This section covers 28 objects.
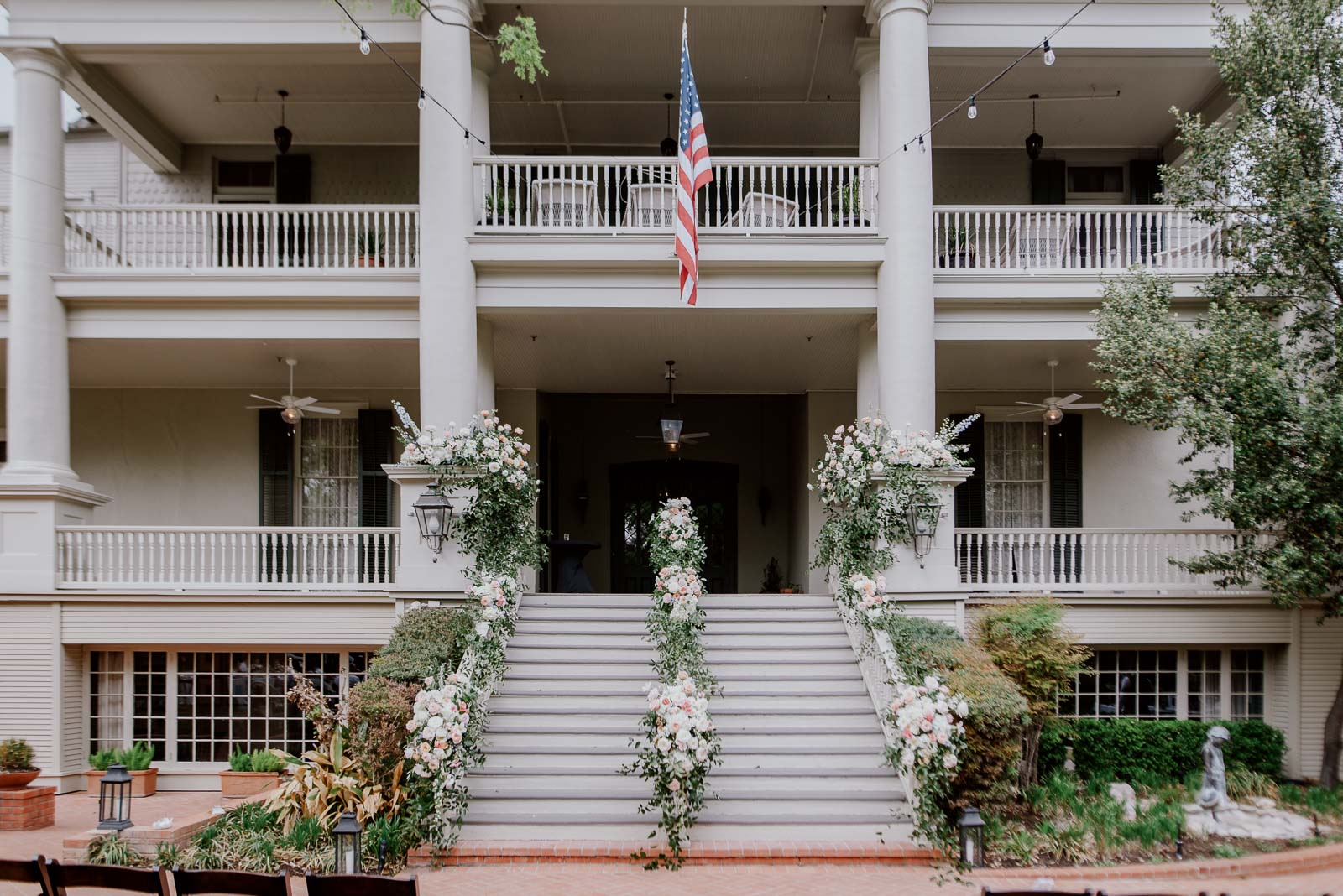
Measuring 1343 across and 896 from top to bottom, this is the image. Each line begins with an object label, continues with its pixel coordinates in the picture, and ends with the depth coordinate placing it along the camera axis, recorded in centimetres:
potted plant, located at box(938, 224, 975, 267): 1190
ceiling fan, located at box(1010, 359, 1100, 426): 1314
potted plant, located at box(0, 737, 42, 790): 1048
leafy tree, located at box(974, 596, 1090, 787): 970
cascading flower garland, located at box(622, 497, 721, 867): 789
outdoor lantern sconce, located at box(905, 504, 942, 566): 1055
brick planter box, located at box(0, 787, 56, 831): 952
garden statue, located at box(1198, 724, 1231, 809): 877
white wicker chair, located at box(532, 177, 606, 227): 1168
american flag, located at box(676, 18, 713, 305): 1053
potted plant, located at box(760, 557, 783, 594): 1642
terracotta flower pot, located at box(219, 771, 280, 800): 1071
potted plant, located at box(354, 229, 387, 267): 1239
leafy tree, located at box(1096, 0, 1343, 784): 972
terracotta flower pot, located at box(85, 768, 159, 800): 1128
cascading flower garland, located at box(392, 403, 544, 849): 885
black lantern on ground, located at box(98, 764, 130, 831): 795
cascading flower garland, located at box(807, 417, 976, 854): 995
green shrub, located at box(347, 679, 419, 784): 855
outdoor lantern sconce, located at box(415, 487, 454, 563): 1059
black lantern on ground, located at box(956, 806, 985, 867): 768
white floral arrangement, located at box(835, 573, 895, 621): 965
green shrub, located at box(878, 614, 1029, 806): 823
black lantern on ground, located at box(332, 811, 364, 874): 696
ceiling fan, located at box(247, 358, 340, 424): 1294
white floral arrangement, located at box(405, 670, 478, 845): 789
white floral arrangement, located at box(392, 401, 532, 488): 1058
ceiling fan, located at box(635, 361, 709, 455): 1363
